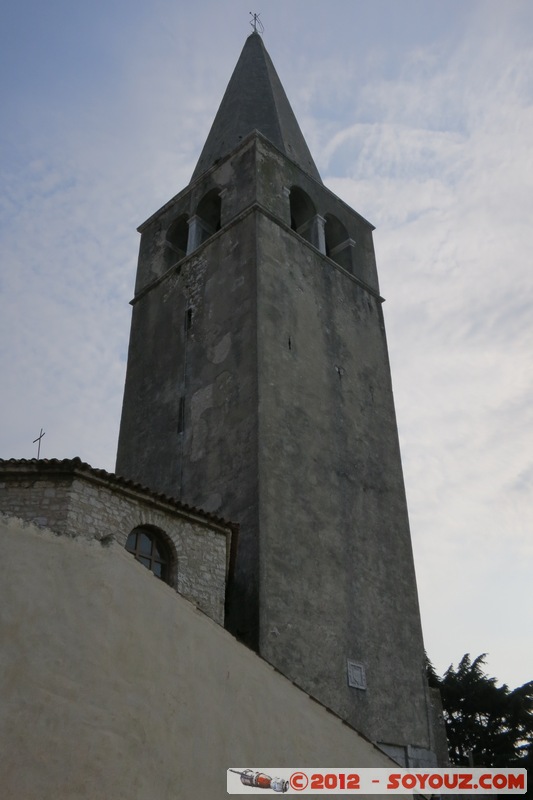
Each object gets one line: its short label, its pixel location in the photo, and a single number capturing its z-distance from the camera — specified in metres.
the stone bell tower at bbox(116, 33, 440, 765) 13.82
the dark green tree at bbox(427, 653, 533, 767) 26.88
